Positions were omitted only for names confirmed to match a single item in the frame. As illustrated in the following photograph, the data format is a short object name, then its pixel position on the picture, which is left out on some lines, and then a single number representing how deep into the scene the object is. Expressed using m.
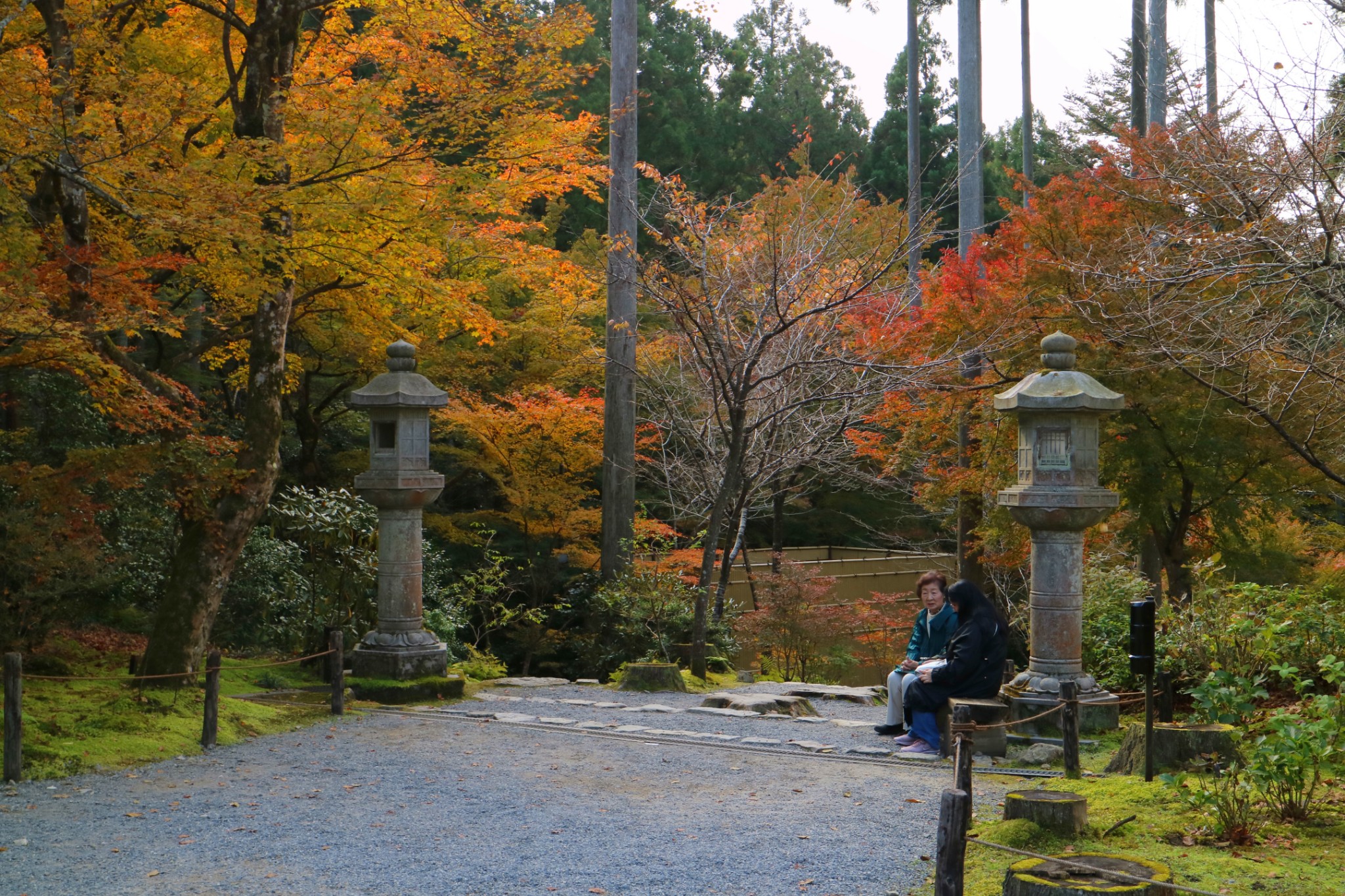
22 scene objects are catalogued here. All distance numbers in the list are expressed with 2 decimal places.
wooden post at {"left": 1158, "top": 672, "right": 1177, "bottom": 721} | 7.04
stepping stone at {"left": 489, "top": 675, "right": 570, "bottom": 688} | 12.37
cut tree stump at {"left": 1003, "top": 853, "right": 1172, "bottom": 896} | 4.21
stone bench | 8.11
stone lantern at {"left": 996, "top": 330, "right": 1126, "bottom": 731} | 8.63
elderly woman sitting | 8.84
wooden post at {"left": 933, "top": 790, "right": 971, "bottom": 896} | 4.39
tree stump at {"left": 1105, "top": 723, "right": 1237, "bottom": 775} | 6.49
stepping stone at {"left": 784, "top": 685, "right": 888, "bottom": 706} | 11.77
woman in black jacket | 8.25
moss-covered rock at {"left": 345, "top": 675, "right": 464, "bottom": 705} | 10.52
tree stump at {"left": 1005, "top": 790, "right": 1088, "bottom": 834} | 5.52
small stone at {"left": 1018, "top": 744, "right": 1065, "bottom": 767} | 8.04
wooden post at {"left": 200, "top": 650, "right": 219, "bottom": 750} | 8.25
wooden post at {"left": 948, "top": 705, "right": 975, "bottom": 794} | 5.47
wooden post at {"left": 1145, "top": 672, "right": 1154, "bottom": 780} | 6.52
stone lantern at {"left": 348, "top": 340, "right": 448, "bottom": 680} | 10.73
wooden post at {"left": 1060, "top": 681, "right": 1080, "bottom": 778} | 7.17
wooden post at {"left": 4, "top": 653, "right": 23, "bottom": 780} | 7.03
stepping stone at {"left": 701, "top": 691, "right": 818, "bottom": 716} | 10.55
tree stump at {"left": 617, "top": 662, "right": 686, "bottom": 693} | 12.20
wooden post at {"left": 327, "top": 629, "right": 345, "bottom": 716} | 9.77
